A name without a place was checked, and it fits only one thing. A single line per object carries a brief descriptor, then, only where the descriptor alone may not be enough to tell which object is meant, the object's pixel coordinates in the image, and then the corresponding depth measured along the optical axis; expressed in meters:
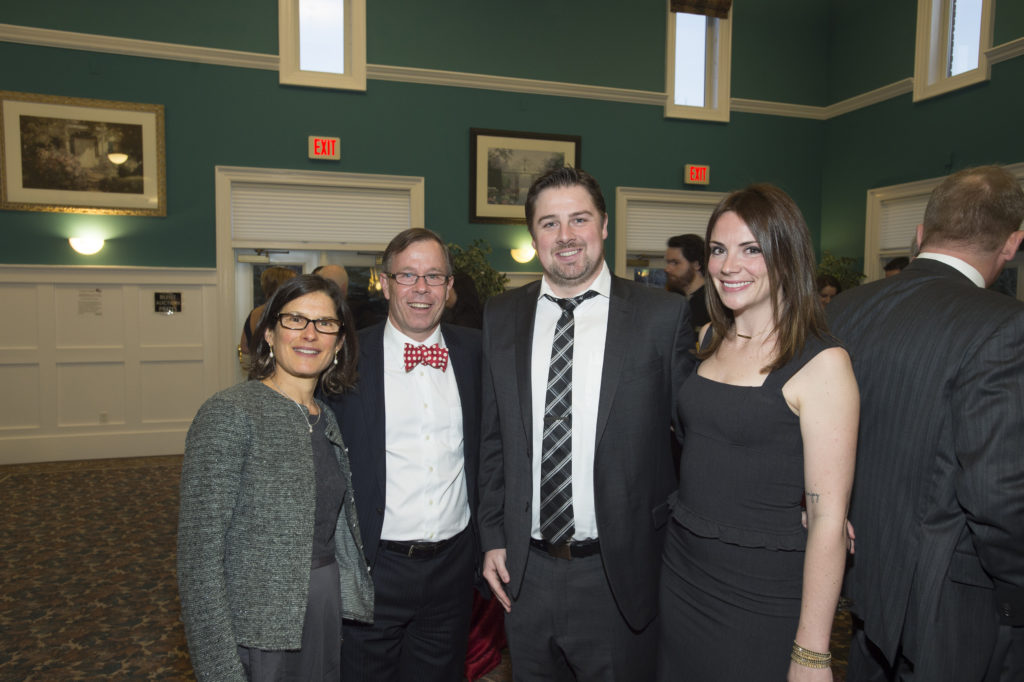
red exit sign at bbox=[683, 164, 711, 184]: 8.46
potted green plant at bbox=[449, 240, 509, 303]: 7.21
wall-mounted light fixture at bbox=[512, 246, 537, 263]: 7.91
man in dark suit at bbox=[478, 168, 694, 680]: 1.76
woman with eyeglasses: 1.46
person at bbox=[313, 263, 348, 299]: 5.45
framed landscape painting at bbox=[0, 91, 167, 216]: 6.43
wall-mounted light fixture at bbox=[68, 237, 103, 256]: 6.60
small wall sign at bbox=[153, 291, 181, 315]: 6.92
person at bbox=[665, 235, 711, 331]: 4.50
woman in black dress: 1.39
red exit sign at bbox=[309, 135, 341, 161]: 7.21
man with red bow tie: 1.97
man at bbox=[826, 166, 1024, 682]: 1.52
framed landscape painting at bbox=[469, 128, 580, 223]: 7.73
